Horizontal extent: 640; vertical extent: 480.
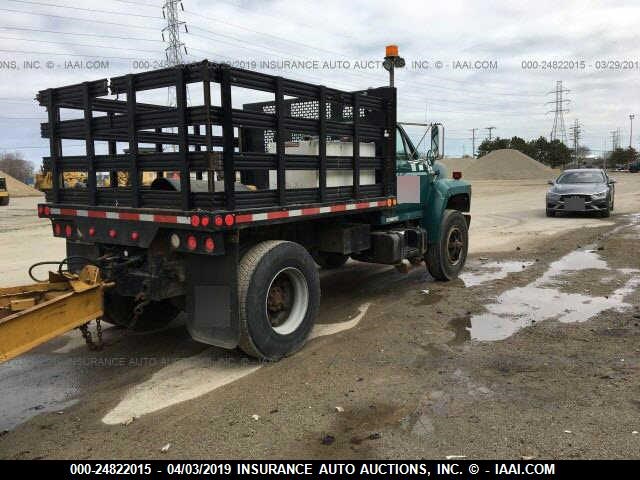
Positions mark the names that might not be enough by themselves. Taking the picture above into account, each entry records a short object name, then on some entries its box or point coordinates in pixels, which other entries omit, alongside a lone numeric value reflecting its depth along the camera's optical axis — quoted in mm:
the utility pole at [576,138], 105850
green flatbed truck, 4262
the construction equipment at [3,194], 30055
